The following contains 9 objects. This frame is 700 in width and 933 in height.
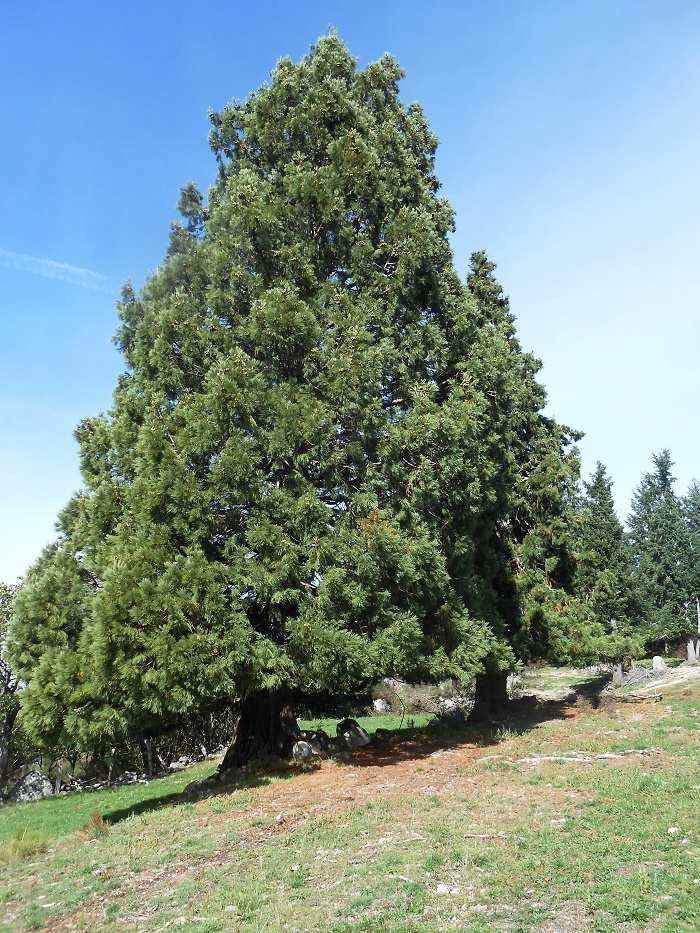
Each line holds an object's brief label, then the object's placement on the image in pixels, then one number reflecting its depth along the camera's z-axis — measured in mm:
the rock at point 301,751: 11445
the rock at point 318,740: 11898
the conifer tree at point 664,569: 41469
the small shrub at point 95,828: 8469
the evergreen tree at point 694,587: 41844
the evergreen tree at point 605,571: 17453
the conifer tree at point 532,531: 15312
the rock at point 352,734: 12641
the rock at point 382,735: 13817
